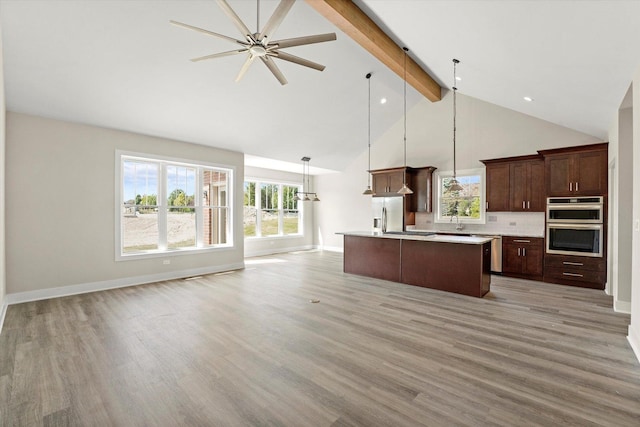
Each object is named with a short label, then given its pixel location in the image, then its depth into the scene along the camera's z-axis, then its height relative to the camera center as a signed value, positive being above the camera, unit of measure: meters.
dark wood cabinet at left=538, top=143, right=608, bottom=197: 4.94 +0.72
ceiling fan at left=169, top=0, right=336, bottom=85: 2.38 +1.59
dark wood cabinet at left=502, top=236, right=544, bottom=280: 5.54 -0.90
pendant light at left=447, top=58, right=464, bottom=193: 4.35 +0.40
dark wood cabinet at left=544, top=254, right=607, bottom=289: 4.93 -1.05
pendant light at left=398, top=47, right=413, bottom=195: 4.95 +1.76
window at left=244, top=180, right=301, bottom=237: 8.84 +0.07
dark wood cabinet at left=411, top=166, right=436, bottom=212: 7.37 +0.57
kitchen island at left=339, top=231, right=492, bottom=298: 4.59 -0.87
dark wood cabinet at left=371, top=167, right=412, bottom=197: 7.61 +0.82
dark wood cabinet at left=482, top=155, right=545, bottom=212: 5.78 +0.56
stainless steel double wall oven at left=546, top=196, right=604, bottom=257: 4.95 -0.26
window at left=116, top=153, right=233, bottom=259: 5.36 +0.09
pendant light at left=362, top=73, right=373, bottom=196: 5.83 +2.09
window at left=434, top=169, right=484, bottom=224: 6.77 +0.30
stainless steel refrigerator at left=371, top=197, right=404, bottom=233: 7.49 -0.02
